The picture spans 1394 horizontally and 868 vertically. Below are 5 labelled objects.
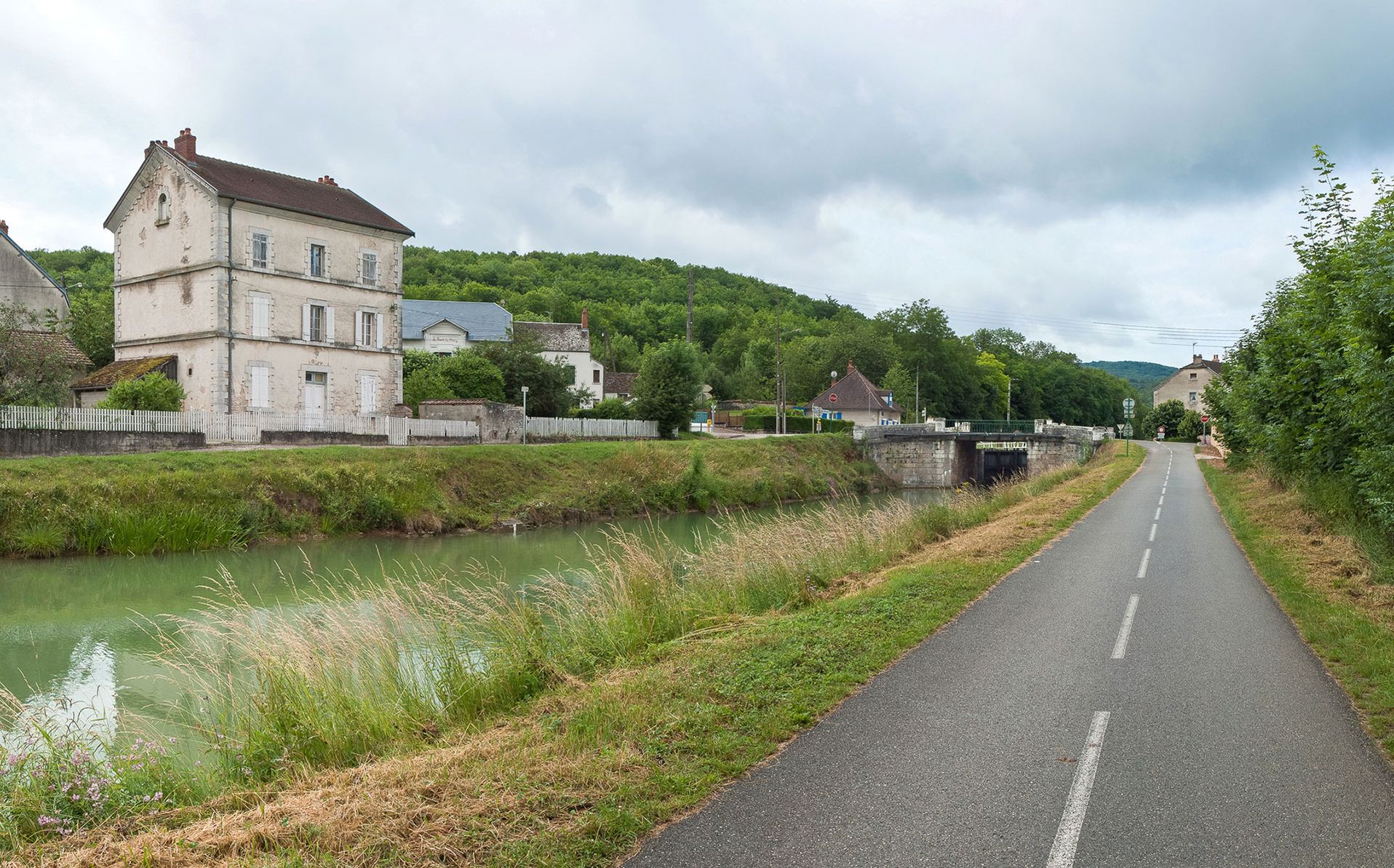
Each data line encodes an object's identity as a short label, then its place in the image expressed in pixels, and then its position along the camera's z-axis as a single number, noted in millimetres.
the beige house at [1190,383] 111062
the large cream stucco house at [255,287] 39438
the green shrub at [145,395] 33719
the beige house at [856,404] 91000
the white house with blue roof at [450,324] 76062
